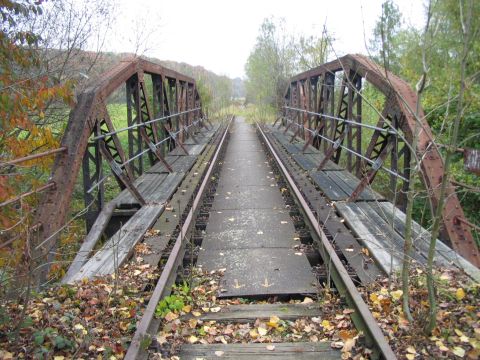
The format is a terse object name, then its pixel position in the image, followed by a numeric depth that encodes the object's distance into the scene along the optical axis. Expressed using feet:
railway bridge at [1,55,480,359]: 13.82
